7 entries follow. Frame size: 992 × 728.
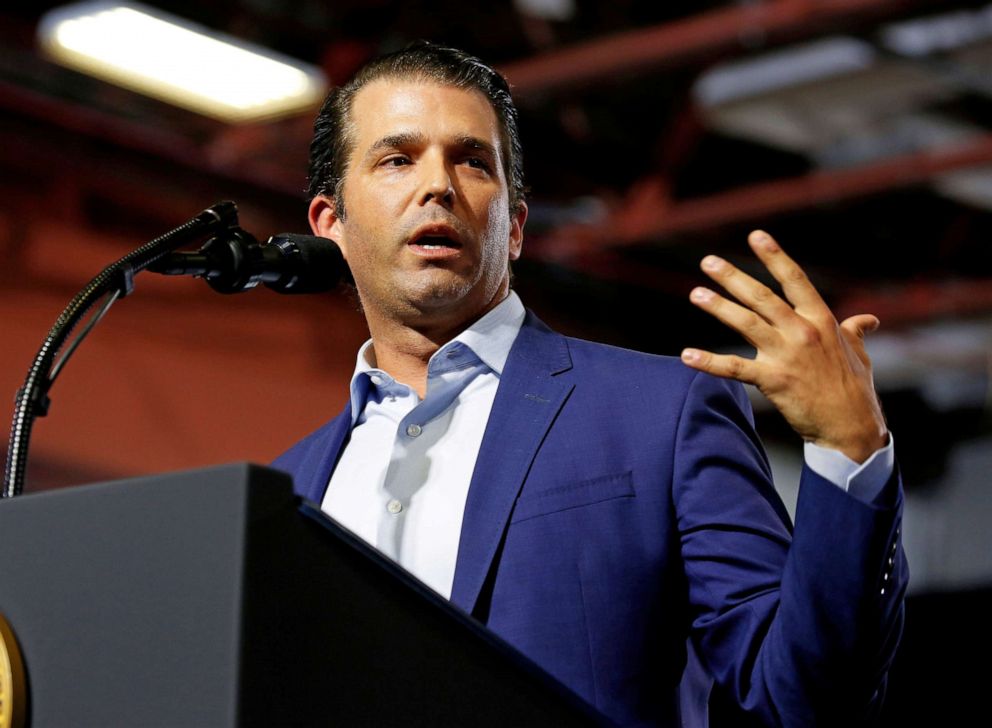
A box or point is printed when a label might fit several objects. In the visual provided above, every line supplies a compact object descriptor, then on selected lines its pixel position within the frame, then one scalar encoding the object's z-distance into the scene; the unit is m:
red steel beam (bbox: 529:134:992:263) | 10.80
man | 2.05
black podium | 1.57
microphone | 2.59
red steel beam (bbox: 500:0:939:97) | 8.55
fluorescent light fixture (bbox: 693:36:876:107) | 9.98
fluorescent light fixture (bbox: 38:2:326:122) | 8.69
